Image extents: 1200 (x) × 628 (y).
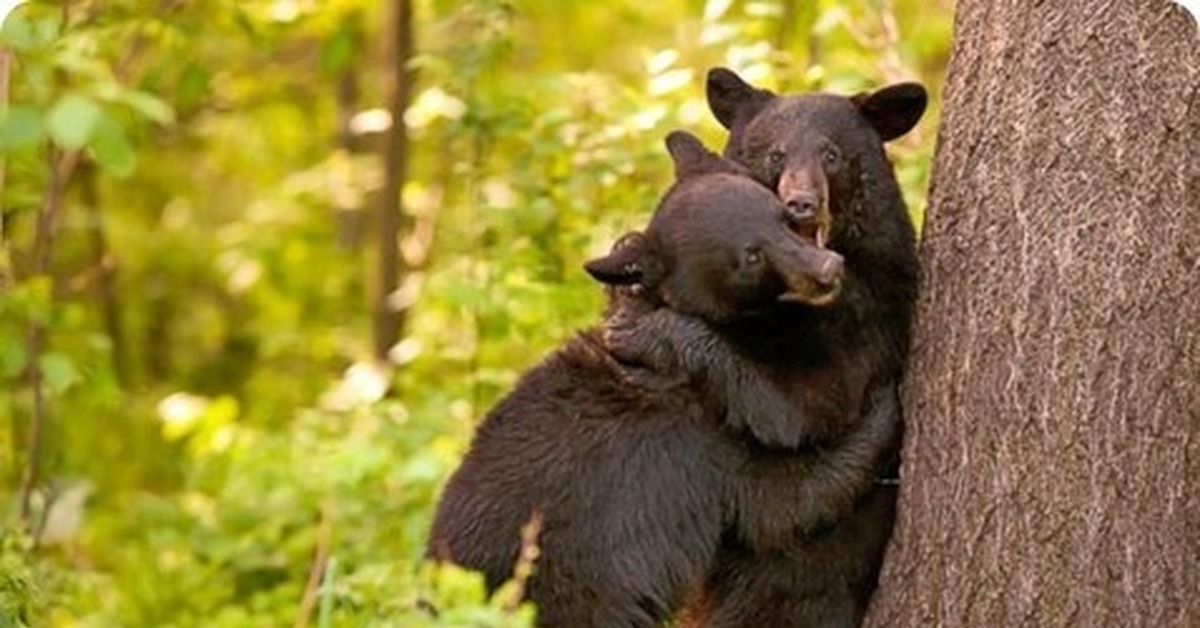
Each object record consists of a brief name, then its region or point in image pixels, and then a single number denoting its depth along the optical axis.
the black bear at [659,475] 10.33
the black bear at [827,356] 10.39
